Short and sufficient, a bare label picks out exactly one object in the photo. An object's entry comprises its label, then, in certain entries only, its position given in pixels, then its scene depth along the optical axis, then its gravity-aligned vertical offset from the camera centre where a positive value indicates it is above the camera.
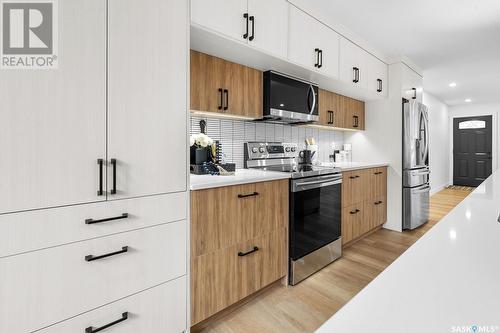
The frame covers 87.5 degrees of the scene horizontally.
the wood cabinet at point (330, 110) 3.10 +0.65
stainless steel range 2.13 -0.40
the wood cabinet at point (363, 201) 2.89 -0.47
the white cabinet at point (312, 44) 2.18 +1.08
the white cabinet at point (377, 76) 3.24 +1.12
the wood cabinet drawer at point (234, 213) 1.56 -0.34
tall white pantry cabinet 1.02 -0.07
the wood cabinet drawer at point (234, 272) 1.58 -0.75
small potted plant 2.00 +0.12
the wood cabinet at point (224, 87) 1.92 +0.60
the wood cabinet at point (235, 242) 1.57 -0.54
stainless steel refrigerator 3.55 +0.00
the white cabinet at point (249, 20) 1.61 +0.97
